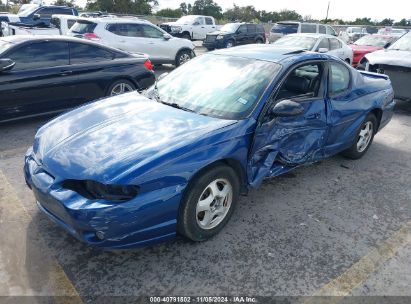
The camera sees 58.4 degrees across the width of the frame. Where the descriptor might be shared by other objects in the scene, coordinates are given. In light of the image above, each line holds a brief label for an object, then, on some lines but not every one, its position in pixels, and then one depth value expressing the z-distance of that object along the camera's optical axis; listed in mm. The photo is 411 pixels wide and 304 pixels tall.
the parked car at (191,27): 21388
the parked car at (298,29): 17812
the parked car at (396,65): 7824
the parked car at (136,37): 10828
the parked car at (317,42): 11156
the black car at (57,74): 5461
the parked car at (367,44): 13422
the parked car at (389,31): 28488
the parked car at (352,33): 25903
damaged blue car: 2650
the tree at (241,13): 62750
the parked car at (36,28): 11078
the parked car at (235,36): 18266
